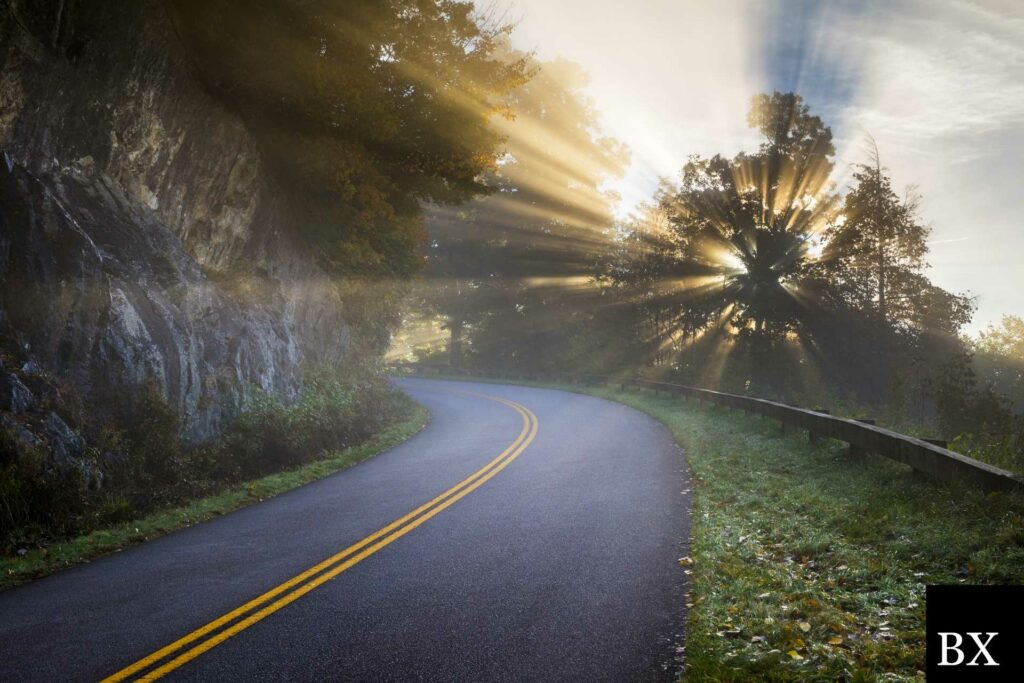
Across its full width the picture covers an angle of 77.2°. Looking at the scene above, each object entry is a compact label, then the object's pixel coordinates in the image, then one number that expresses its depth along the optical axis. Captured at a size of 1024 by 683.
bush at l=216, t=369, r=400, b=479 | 12.69
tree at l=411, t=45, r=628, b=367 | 44.66
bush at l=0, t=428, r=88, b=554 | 8.12
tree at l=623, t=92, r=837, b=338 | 29.44
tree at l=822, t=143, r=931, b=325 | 30.06
